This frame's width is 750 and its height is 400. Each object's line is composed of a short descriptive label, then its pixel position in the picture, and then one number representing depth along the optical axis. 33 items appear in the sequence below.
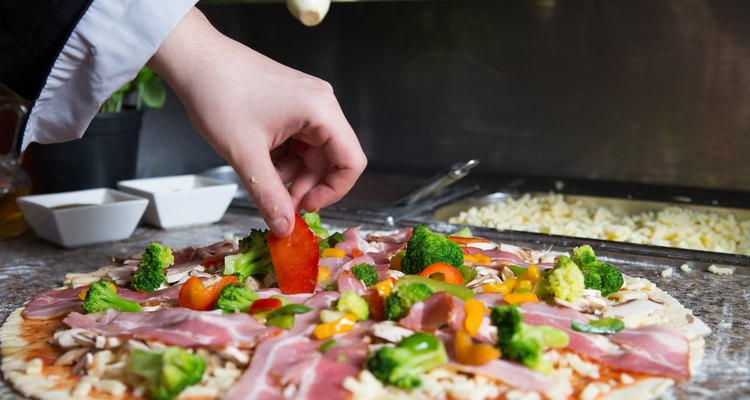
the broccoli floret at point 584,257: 0.67
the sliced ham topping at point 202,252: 0.72
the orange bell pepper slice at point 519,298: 0.62
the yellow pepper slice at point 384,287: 0.61
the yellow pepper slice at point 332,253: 0.68
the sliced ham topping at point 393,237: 0.76
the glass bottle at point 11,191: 0.85
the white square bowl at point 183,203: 0.87
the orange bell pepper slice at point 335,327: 0.59
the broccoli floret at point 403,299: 0.59
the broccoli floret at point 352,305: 0.60
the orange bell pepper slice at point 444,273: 0.65
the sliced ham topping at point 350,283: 0.63
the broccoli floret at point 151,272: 0.67
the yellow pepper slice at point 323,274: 0.66
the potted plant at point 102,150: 0.91
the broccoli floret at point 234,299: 0.61
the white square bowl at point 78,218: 0.81
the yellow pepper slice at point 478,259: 0.69
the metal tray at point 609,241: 0.75
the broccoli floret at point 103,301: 0.63
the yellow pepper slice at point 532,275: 0.65
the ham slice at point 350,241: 0.70
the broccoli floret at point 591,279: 0.66
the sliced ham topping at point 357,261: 0.67
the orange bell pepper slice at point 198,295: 0.63
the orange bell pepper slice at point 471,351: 0.56
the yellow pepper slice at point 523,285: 0.64
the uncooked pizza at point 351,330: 0.56
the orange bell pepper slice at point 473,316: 0.58
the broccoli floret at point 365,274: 0.65
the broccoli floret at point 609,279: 0.67
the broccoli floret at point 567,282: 0.63
